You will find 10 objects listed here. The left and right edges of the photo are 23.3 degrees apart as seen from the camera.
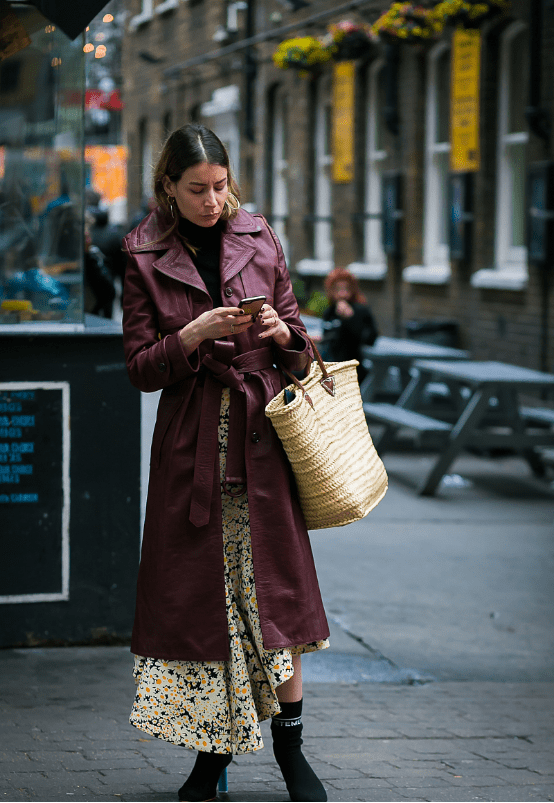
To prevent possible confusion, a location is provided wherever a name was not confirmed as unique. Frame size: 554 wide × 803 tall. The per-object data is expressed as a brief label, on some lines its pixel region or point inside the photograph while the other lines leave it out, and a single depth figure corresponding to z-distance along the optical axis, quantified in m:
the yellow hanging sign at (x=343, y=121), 18.58
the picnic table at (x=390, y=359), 11.98
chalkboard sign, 5.32
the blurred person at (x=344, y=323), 11.02
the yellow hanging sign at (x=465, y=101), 14.38
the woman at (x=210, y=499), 3.67
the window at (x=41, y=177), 5.54
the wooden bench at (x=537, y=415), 10.29
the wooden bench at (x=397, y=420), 10.04
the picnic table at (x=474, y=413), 9.77
